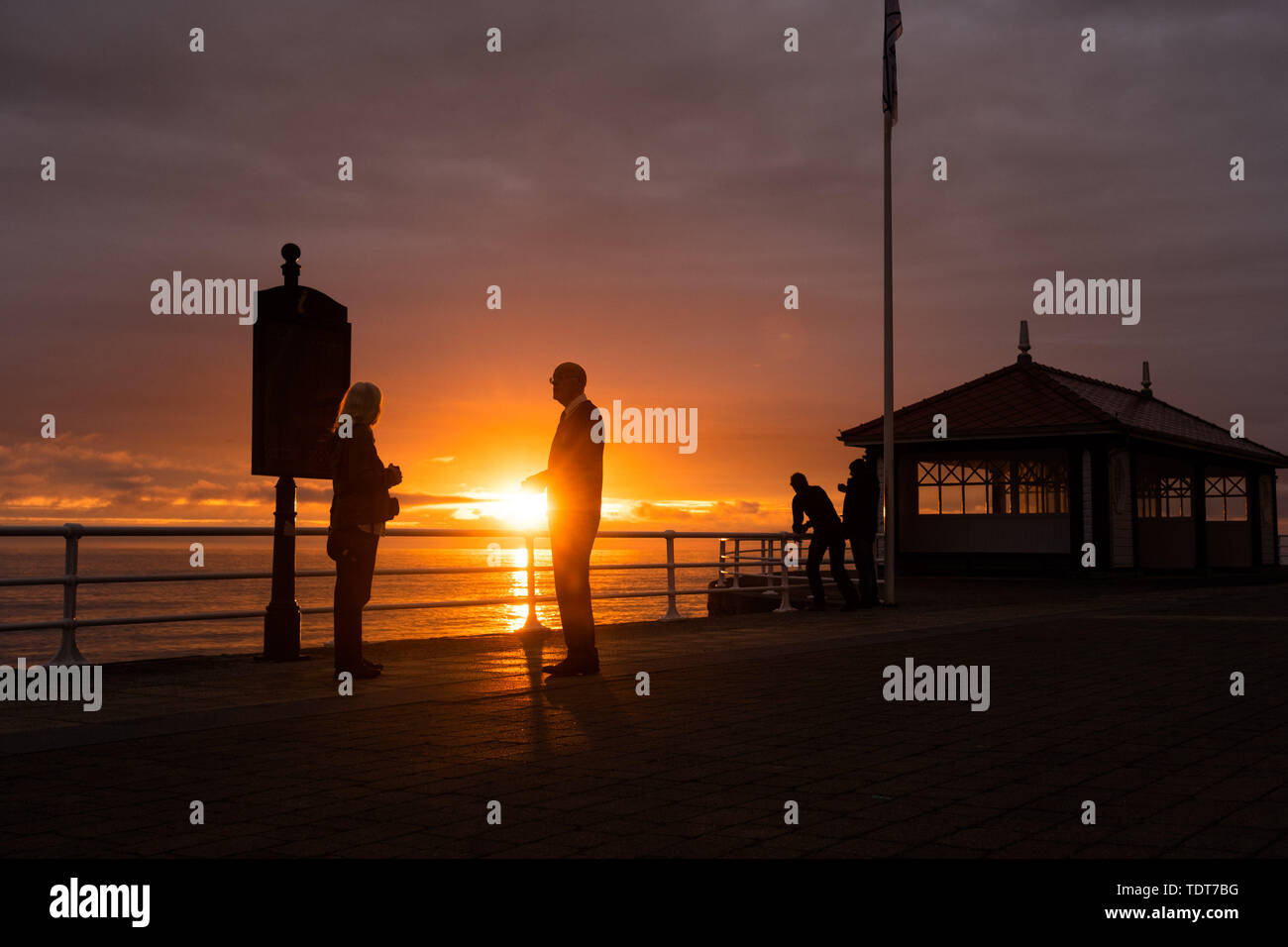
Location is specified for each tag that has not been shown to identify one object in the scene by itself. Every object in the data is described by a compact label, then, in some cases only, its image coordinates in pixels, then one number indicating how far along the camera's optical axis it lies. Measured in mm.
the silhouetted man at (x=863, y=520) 18000
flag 19547
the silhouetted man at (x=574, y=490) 8734
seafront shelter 29422
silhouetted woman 8578
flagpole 18497
